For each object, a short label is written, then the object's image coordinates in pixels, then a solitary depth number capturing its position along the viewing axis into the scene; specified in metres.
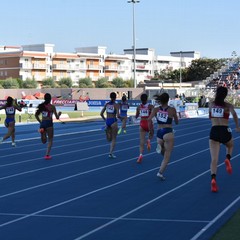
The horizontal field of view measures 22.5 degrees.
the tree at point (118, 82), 111.25
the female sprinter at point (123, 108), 25.68
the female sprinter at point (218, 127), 10.88
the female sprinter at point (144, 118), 15.80
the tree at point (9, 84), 93.62
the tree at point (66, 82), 105.71
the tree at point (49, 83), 103.25
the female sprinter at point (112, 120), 17.04
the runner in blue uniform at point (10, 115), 21.12
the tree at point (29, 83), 99.88
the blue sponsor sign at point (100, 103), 58.31
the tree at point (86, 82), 107.21
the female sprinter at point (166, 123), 12.11
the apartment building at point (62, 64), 114.00
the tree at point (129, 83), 109.26
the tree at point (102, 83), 106.19
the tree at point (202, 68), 116.25
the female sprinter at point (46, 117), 16.83
